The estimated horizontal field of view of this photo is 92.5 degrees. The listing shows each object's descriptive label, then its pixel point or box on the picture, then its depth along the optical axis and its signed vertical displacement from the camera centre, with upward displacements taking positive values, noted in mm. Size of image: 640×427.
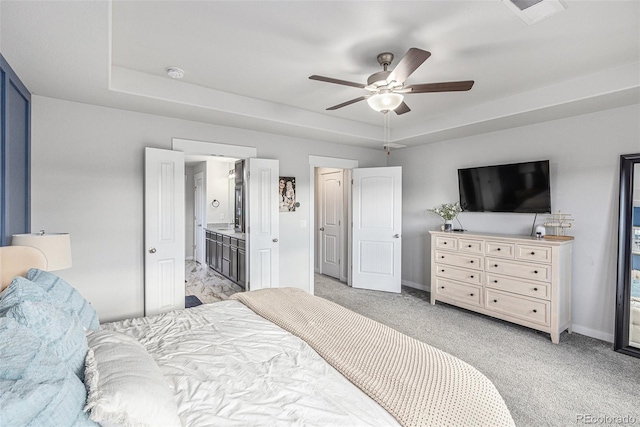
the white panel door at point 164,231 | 3256 -202
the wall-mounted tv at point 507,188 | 3592 +289
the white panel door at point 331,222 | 5801 -212
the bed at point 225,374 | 870 -723
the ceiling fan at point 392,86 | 2133 +959
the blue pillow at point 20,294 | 1176 -336
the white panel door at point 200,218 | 7065 -144
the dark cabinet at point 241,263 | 4840 -824
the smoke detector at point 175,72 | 2764 +1291
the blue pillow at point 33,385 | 710 -440
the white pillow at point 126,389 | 902 -575
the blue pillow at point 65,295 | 1516 -419
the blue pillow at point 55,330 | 1005 -407
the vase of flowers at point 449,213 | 4355 -33
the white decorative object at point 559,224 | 3418 -159
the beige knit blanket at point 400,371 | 1171 -731
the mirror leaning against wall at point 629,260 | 2975 -493
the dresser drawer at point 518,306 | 3232 -1072
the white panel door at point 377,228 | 4871 -278
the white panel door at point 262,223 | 4066 -149
